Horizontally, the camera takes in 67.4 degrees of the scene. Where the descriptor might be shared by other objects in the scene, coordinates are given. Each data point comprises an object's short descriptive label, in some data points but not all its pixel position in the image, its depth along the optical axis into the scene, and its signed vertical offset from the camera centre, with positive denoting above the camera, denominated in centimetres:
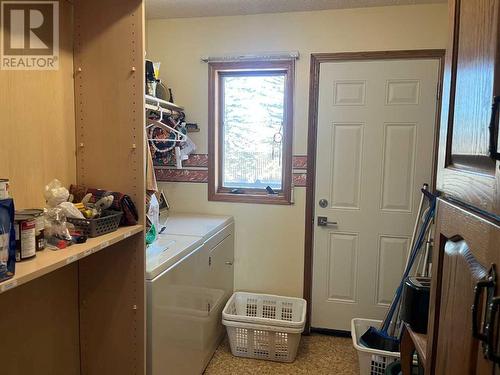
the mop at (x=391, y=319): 236 -106
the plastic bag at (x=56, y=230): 120 -25
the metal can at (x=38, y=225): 111 -22
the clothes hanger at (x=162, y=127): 259 +20
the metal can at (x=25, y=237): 102 -23
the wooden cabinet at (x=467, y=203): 62 -8
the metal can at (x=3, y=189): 95 -9
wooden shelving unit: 135 -6
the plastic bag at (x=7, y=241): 90 -22
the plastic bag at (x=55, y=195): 131 -14
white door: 267 -10
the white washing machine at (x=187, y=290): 170 -74
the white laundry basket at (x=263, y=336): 248 -120
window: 292 +20
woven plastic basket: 128 -24
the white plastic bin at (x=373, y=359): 220 -118
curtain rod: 278 +76
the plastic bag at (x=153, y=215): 191 -31
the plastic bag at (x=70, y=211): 129 -20
